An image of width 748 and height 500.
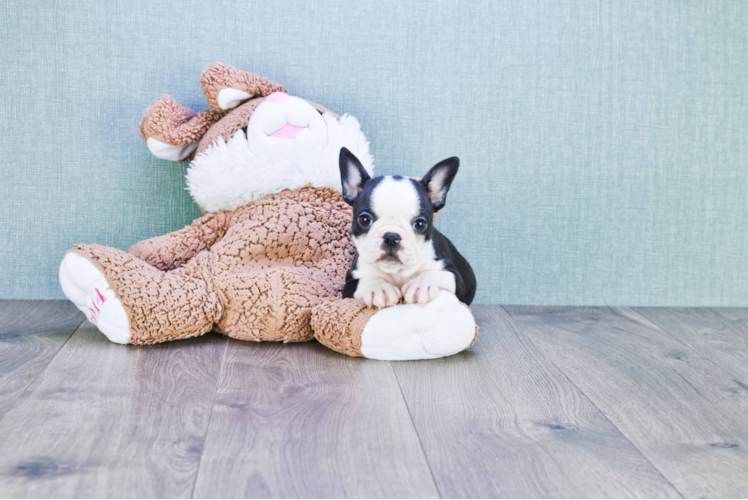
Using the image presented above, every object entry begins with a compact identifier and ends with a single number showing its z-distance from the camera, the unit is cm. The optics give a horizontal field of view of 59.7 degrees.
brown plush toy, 141
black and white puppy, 134
